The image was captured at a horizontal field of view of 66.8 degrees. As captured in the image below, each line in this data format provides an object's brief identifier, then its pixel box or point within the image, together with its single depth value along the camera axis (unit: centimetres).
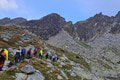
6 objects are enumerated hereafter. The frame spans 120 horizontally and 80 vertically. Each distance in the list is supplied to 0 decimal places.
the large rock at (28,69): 1189
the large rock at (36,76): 1151
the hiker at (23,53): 1527
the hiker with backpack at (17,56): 1360
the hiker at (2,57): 1020
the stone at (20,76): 1111
